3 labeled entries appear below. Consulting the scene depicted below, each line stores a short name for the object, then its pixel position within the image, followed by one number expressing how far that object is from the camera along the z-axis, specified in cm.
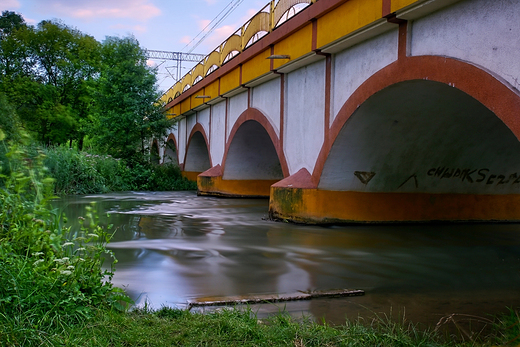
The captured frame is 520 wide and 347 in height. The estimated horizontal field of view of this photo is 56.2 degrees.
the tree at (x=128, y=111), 2016
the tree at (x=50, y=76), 2872
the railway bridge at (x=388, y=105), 562
